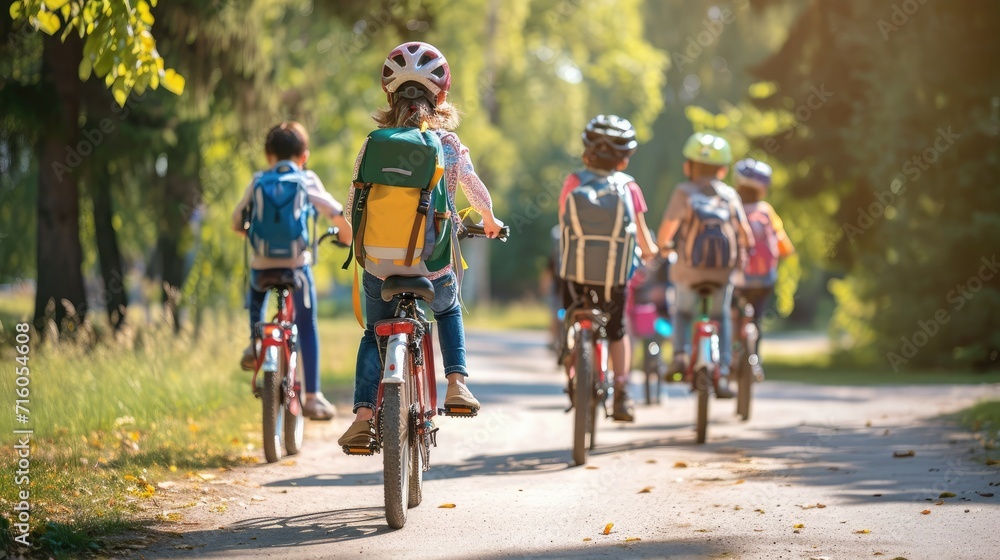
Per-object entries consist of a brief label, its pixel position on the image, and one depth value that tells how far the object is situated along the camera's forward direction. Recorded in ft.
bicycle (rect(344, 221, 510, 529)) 39.34
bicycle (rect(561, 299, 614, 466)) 54.75
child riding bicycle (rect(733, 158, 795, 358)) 73.97
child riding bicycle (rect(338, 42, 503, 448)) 41.88
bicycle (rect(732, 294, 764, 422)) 71.41
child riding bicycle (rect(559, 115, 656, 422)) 56.90
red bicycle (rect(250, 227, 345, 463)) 53.01
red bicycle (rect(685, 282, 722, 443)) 61.82
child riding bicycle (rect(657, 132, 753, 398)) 64.49
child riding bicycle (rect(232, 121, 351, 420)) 53.93
